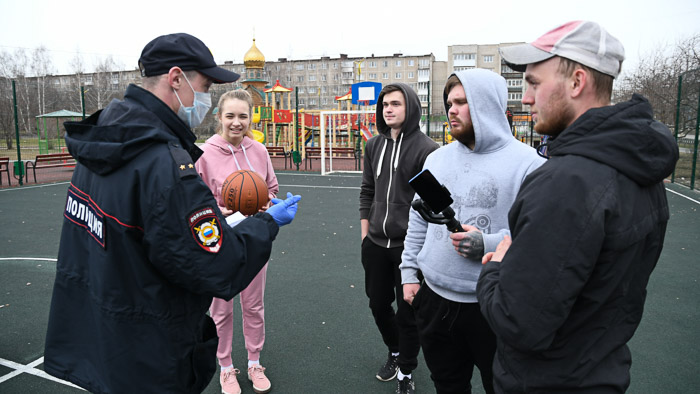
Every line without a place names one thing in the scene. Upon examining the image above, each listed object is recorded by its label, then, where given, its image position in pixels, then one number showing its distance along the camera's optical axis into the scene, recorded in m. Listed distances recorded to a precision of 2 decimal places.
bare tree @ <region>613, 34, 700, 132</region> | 18.92
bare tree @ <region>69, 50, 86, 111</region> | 50.22
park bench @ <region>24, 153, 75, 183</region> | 17.21
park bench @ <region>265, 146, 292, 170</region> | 24.07
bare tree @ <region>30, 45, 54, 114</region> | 47.14
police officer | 1.57
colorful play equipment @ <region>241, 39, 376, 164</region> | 23.20
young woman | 3.27
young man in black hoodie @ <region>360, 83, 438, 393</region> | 3.20
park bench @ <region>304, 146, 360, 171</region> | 20.55
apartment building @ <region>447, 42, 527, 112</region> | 73.88
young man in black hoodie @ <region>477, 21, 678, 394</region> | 1.21
